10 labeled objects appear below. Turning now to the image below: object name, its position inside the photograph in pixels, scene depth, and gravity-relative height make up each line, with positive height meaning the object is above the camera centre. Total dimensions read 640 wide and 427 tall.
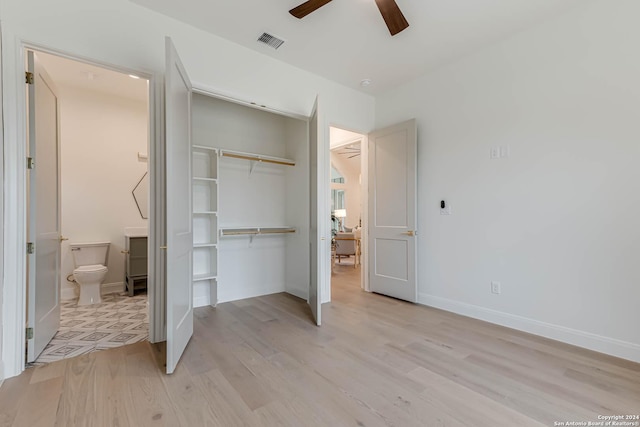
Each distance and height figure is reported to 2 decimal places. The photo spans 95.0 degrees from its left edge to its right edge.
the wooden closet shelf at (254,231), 3.71 -0.22
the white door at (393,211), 3.78 +0.04
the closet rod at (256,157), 3.66 +0.75
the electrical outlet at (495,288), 3.06 -0.79
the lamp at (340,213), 10.15 +0.01
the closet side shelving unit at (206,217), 3.60 -0.03
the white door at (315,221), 3.03 -0.08
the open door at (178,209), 2.06 +0.04
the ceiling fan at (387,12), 2.09 +1.48
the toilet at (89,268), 3.70 -0.69
